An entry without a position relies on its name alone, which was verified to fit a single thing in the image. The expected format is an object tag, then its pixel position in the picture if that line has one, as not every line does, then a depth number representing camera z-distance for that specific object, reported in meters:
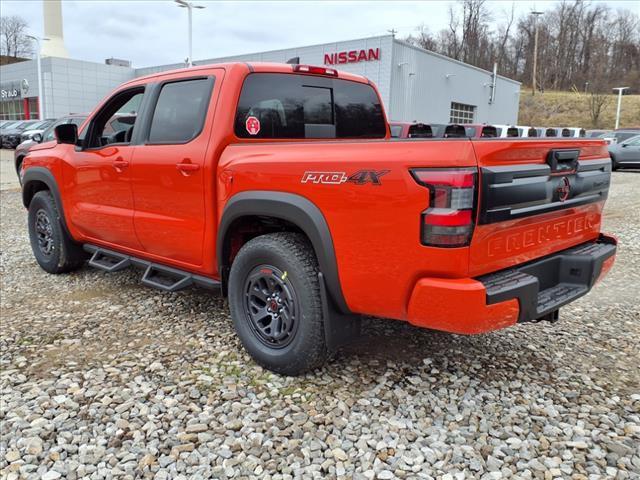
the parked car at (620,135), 20.39
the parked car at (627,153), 18.40
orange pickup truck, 2.51
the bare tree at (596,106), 50.19
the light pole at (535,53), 63.05
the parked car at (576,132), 19.77
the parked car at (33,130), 23.52
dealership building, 25.39
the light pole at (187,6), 25.03
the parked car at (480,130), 13.75
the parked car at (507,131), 16.12
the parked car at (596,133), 21.80
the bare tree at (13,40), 95.00
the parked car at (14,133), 27.27
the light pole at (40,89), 35.59
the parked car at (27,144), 12.99
